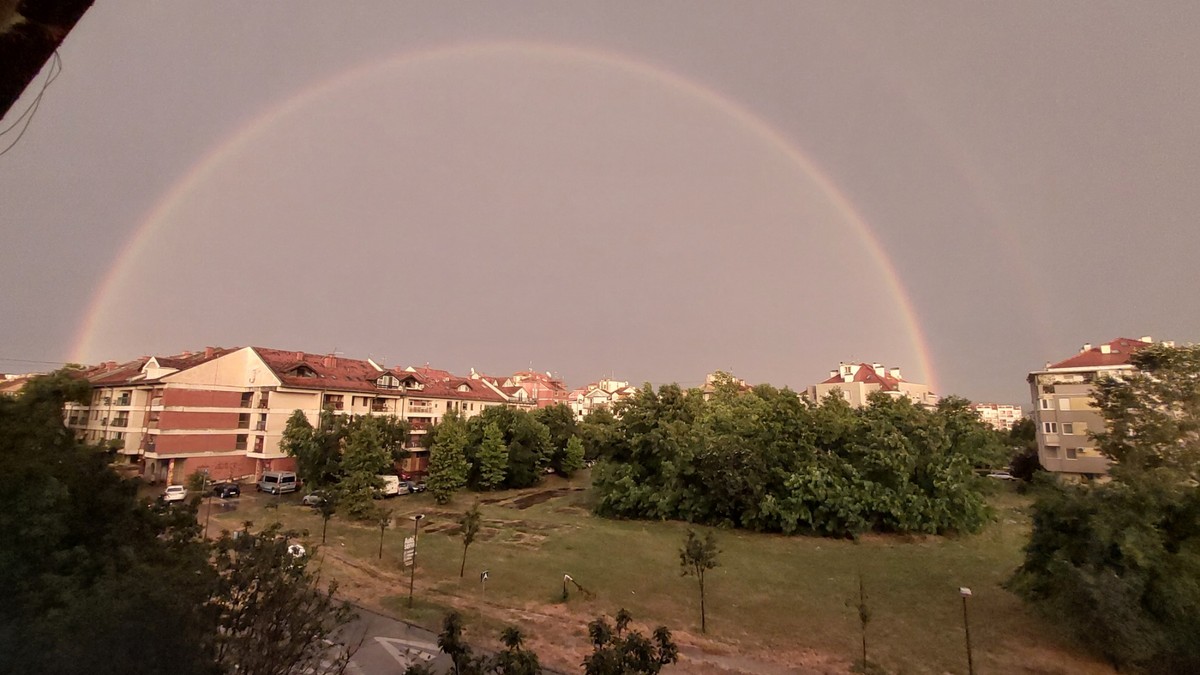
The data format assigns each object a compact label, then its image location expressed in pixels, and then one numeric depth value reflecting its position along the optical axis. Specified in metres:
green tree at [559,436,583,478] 47.47
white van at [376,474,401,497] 32.89
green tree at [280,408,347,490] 30.23
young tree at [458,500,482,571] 16.08
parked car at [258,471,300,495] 32.50
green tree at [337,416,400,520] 25.81
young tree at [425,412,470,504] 31.70
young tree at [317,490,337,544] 18.72
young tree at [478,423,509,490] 37.06
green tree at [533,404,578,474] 47.50
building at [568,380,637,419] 94.31
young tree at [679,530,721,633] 13.80
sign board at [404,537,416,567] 15.15
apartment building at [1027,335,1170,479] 41.22
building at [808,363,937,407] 69.25
